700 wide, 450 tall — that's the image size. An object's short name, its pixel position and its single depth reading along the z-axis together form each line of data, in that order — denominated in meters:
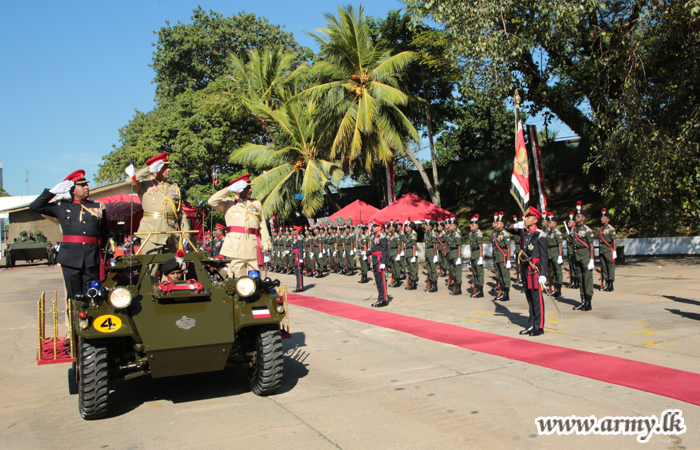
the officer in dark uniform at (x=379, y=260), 11.67
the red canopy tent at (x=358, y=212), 22.55
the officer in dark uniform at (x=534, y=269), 8.03
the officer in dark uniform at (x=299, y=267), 15.88
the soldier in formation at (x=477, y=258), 12.77
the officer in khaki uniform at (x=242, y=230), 6.97
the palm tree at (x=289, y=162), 26.31
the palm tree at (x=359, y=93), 22.12
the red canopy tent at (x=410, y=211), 20.77
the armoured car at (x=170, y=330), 4.77
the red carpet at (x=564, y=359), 5.40
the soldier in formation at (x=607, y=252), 12.34
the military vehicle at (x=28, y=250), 31.67
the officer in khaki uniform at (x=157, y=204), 6.45
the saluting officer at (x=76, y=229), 6.03
